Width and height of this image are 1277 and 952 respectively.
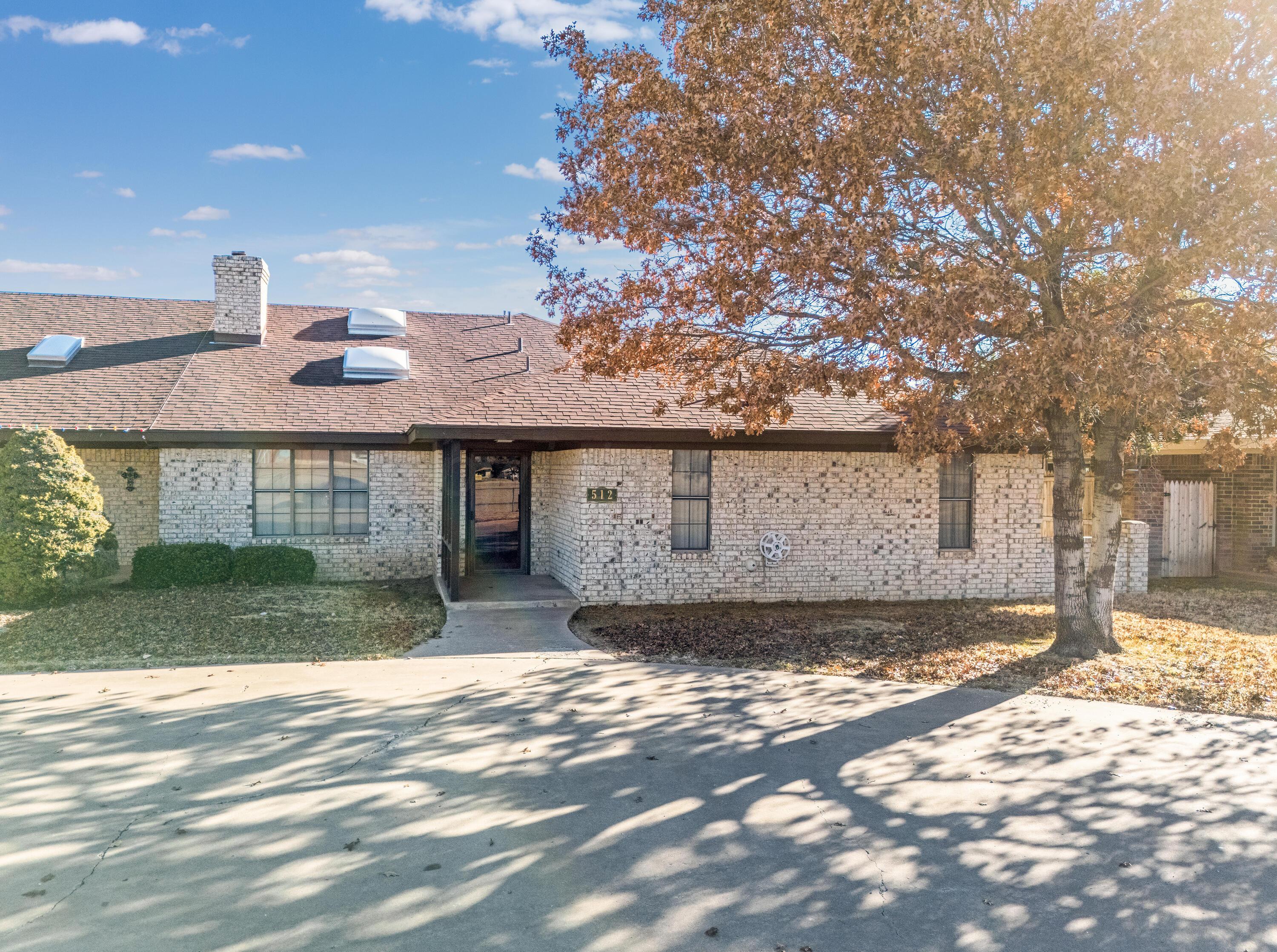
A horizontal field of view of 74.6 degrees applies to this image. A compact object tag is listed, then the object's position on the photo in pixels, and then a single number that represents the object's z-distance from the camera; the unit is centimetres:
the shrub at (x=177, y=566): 1274
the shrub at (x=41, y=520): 1123
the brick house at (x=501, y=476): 1230
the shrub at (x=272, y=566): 1325
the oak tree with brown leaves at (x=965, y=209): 752
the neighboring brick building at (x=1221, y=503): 1662
